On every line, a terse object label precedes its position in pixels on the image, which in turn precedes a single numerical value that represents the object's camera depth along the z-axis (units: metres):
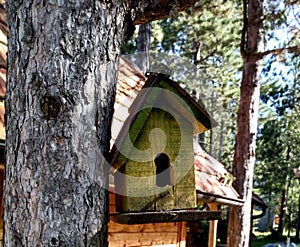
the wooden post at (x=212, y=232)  5.16
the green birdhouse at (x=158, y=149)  1.52
